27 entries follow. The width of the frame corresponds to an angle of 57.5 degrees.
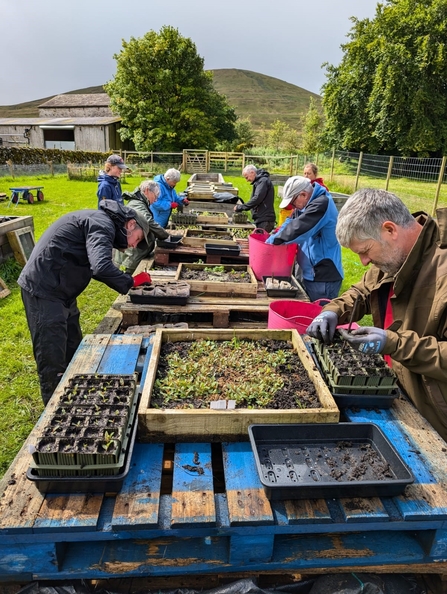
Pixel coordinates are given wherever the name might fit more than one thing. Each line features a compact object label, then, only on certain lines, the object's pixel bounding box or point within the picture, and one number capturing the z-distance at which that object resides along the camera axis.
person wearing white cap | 4.32
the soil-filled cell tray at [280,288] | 4.12
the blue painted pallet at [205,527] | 1.54
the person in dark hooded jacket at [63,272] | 3.13
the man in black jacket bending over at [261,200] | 8.16
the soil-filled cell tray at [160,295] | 3.66
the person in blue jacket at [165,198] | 6.70
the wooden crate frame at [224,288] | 4.11
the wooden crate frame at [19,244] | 7.63
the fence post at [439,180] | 11.62
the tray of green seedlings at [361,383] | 2.17
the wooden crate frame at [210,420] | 1.92
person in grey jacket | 5.23
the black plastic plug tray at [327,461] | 1.62
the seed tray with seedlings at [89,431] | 1.59
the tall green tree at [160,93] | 34.62
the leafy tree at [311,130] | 42.47
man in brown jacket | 2.02
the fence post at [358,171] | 16.27
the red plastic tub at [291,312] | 3.10
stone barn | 37.00
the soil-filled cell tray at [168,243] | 5.34
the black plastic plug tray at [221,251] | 5.37
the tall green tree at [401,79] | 26.20
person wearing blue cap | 6.66
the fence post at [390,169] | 13.83
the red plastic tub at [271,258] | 4.45
